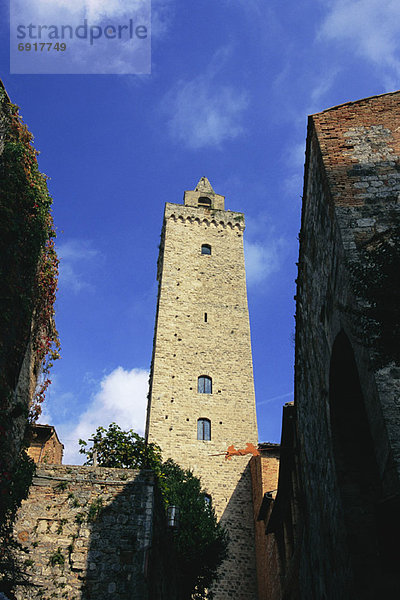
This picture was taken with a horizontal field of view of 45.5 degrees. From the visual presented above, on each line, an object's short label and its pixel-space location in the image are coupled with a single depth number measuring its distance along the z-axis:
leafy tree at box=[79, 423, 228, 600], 14.01
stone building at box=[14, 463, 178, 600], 7.59
